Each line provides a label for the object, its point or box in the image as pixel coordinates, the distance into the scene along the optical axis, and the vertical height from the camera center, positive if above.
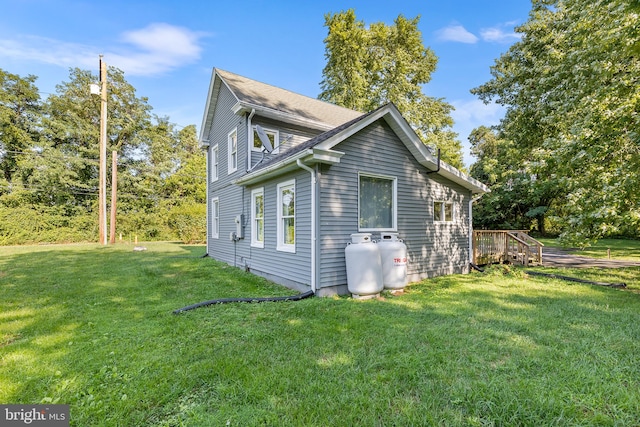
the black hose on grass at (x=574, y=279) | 6.78 -1.64
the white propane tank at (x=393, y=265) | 6.23 -1.02
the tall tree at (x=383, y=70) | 20.48 +10.85
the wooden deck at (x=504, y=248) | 10.05 -1.14
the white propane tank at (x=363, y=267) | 5.76 -0.98
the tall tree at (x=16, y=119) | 21.48 +7.60
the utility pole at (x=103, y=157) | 16.62 +3.49
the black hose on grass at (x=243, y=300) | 4.87 -1.50
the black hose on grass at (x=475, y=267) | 8.96 -1.56
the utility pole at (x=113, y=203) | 18.53 +0.99
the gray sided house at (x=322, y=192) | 6.02 +0.64
